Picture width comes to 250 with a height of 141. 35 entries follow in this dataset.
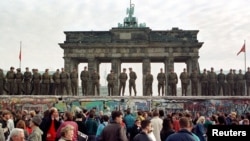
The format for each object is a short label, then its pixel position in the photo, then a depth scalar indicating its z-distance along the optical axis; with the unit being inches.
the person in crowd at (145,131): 364.2
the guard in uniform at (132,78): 1121.4
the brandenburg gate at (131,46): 1497.3
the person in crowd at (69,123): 421.0
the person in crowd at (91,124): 552.5
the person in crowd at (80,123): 547.5
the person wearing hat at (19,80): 1094.0
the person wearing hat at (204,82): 1141.1
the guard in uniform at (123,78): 1123.9
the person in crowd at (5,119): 475.1
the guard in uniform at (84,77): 1139.1
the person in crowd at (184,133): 298.8
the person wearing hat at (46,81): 1116.1
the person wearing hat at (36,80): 1109.7
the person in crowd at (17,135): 292.7
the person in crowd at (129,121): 613.7
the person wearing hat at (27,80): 1102.4
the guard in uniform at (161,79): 1119.6
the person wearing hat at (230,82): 1146.7
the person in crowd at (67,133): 304.3
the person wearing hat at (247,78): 1144.3
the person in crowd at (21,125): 388.2
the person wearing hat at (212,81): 1140.5
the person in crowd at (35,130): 367.2
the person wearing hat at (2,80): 1098.4
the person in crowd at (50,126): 436.5
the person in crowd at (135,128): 563.9
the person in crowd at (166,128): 445.1
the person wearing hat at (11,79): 1085.1
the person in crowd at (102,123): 519.8
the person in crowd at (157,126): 498.9
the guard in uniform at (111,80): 1133.1
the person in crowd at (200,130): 529.7
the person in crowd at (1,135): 392.8
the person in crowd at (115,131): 395.2
